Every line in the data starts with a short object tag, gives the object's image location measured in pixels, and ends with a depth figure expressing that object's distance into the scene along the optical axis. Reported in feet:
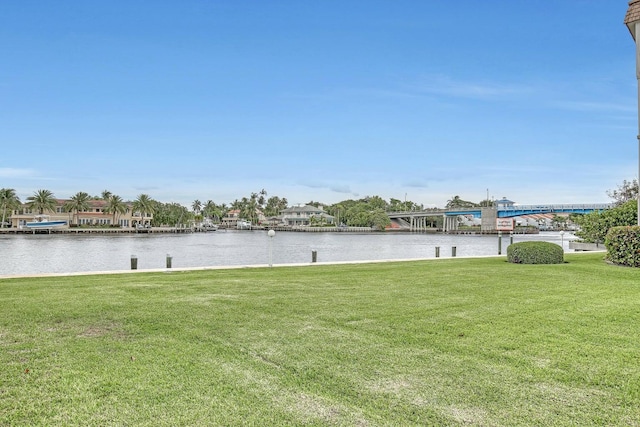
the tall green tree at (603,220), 61.93
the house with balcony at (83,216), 325.01
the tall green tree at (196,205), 605.73
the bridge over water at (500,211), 269.23
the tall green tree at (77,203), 322.32
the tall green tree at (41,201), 315.78
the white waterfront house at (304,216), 473.26
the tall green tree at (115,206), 328.90
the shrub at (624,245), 41.29
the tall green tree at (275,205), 568.82
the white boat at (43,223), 294.46
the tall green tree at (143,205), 362.12
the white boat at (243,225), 507.71
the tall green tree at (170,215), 384.37
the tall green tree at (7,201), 312.71
